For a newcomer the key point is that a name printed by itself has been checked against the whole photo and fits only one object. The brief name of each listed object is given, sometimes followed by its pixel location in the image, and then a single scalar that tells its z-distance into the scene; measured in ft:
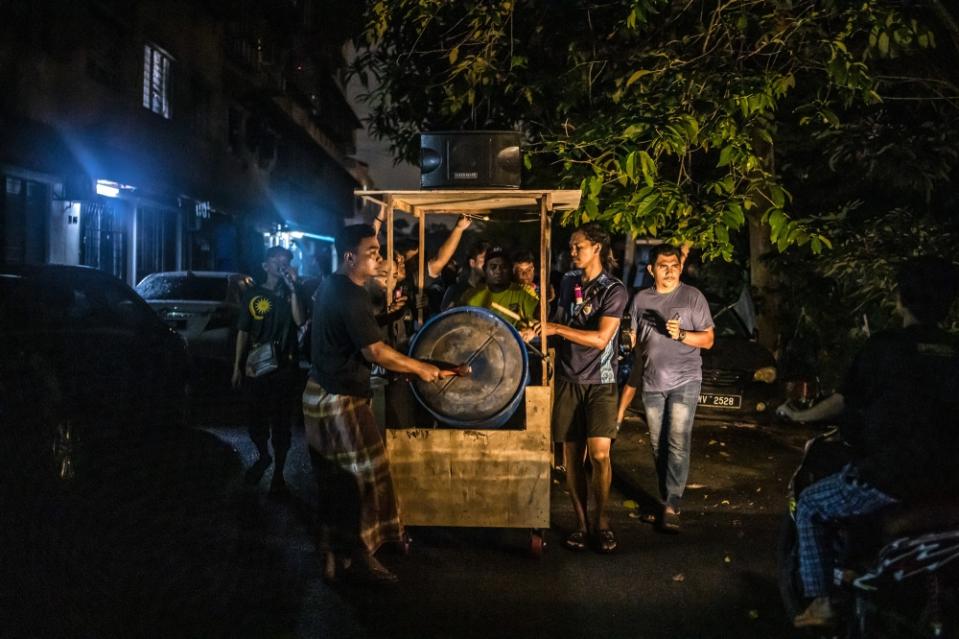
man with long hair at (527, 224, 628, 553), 21.24
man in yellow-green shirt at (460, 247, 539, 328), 23.71
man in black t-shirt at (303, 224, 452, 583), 18.17
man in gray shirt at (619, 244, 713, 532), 22.90
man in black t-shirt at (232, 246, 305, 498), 26.37
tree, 27.99
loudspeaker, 21.94
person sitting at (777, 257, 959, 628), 12.54
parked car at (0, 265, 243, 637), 17.75
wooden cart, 20.13
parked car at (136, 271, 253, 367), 43.55
